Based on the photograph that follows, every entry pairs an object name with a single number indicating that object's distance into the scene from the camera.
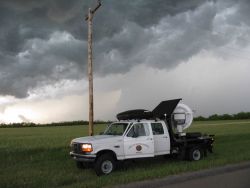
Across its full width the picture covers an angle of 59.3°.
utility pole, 11.55
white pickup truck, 8.46
